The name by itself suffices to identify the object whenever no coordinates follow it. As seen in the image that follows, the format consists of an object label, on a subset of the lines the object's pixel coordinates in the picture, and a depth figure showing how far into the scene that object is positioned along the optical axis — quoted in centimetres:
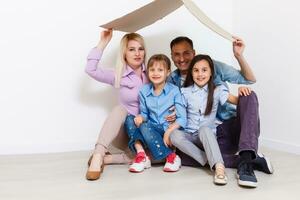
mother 192
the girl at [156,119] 181
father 160
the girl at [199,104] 176
